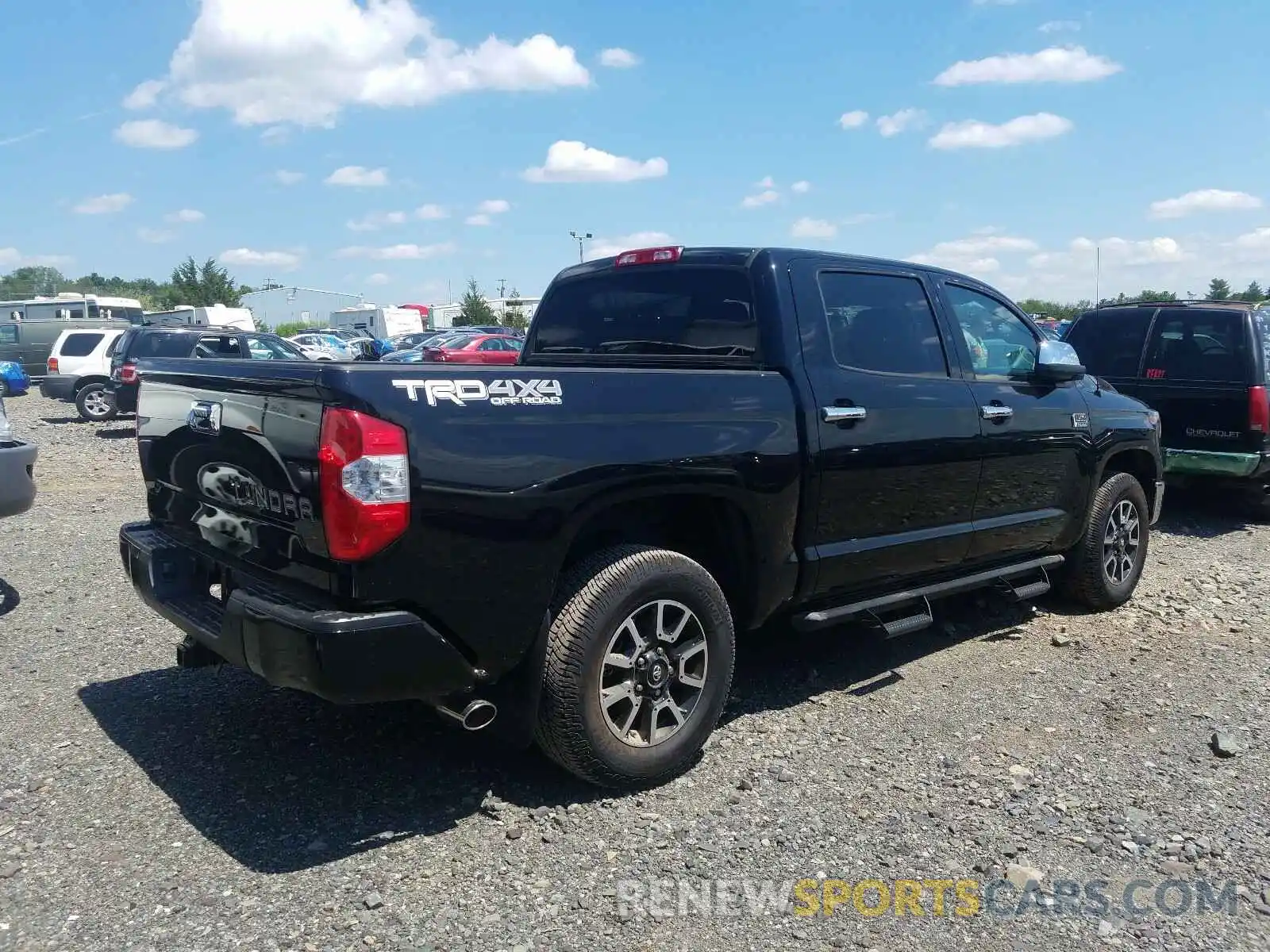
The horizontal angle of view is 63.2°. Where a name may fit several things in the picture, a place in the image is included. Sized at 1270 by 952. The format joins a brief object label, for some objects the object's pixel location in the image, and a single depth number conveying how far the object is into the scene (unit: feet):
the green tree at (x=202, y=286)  221.66
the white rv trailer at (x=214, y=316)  125.08
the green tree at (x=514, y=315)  204.42
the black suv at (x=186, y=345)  50.70
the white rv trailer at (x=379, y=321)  163.12
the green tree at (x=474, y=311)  201.87
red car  83.66
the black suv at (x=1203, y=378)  27.81
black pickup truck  9.86
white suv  59.06
